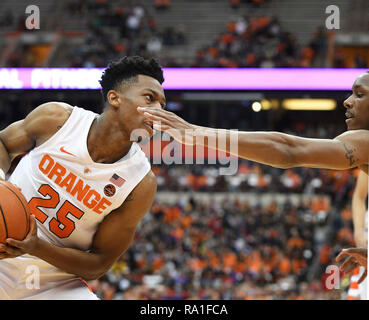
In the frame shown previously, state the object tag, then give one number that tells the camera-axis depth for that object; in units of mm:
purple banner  14391
